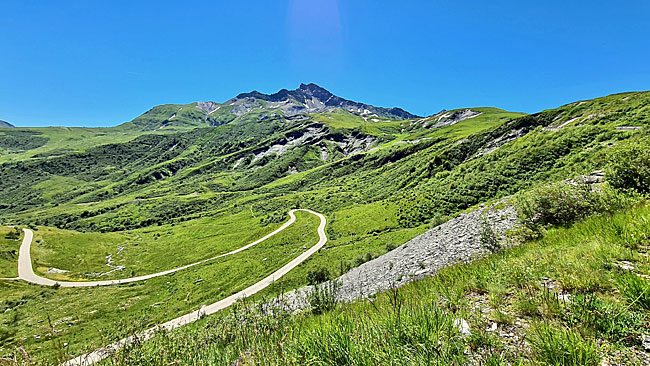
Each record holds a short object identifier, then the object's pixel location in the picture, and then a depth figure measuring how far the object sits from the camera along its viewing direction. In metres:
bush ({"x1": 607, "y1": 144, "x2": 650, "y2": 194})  9.35
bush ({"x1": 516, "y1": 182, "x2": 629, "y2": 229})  8.63
